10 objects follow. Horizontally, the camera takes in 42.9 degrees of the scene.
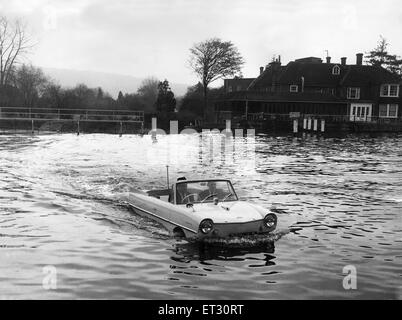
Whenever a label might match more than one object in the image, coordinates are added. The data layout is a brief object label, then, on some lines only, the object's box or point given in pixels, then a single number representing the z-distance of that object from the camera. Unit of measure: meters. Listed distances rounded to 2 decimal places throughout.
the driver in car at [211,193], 13.98
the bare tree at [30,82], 82.54
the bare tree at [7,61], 88.38
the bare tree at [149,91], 105.54
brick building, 79.56
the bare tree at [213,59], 93.62
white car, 12.09
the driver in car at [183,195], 13.87
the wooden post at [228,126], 71.65
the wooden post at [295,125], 68.69
